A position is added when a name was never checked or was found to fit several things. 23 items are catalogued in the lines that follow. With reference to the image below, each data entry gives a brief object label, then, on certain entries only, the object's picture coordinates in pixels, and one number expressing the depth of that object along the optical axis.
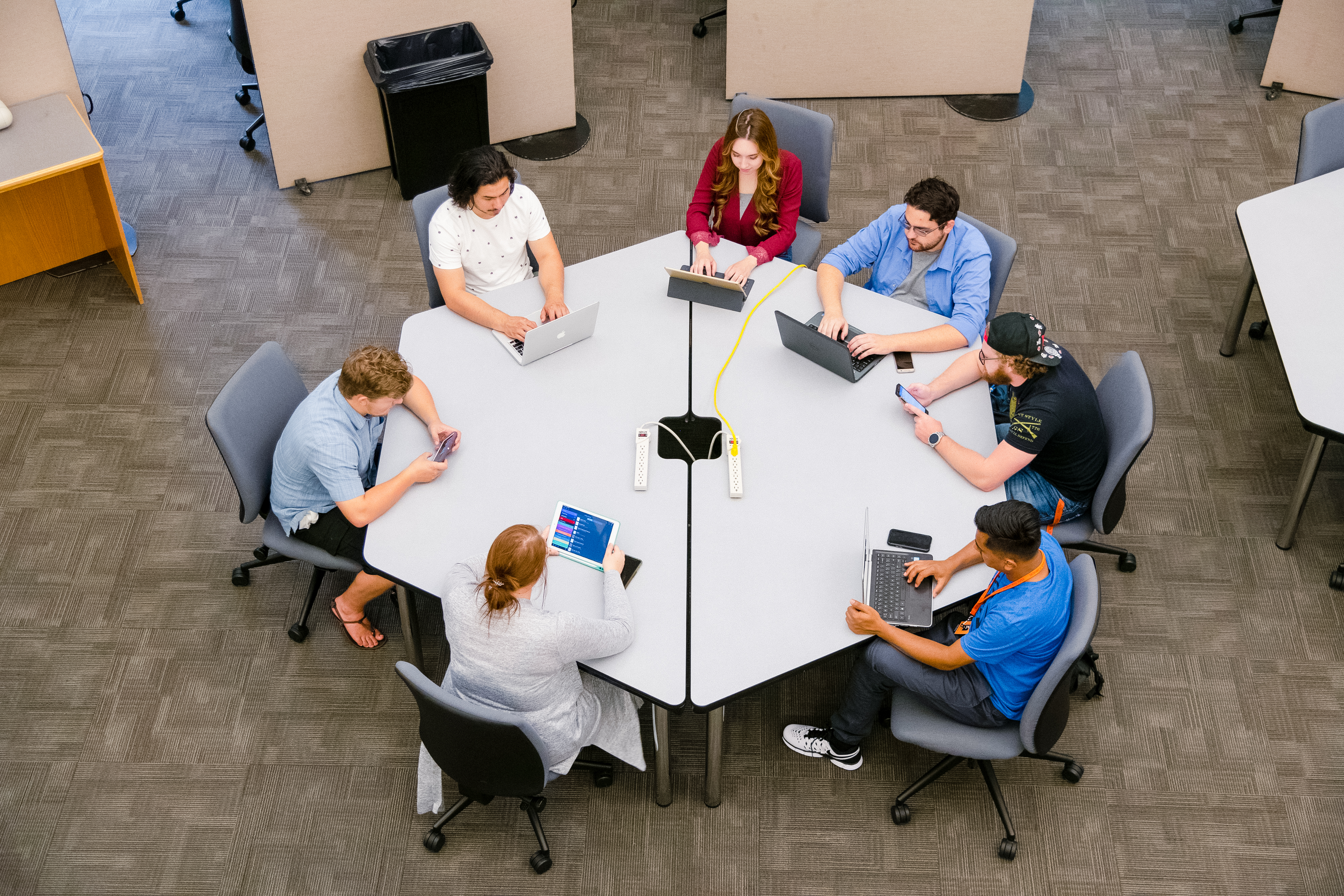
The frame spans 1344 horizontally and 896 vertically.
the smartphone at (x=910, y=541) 3.25
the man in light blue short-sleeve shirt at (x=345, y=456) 3.28
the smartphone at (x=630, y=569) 3.17
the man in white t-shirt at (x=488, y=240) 3.82
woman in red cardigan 4.05
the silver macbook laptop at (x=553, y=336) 3.65
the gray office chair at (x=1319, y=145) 4.51
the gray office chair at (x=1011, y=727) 2.90
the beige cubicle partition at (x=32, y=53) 4.59
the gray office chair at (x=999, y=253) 3.96
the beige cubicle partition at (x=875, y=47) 5.76
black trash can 5.12
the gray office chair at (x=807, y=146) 4.40
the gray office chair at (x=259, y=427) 3.42
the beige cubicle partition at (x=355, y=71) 5.07
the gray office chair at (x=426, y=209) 4.06
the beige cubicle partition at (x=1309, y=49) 5.77
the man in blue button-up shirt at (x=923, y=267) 3.75
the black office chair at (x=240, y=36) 5.27
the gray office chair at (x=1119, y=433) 3.38
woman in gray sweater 2.86
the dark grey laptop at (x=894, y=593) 3.12
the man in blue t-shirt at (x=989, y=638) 2.85
